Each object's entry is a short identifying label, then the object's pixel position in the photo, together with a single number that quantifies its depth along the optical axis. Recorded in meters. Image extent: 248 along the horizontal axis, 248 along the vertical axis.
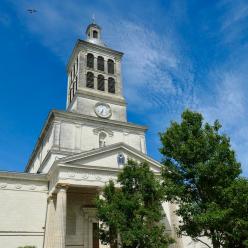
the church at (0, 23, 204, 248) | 24.77
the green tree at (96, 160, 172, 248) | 17.34
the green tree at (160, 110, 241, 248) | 14.53
